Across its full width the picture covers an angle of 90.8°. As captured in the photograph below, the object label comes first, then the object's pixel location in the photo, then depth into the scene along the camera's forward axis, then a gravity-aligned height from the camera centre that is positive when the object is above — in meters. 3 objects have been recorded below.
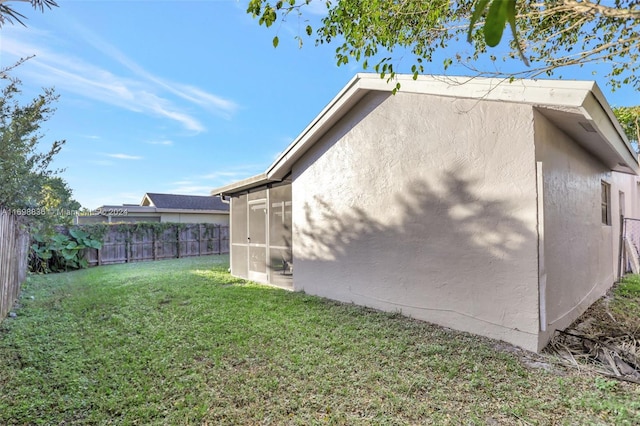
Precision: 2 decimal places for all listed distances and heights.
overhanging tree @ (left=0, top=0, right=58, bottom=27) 3.01 +2.03
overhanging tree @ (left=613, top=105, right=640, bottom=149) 14.26 +4.57
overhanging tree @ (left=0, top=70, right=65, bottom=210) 5.33 +1.39
